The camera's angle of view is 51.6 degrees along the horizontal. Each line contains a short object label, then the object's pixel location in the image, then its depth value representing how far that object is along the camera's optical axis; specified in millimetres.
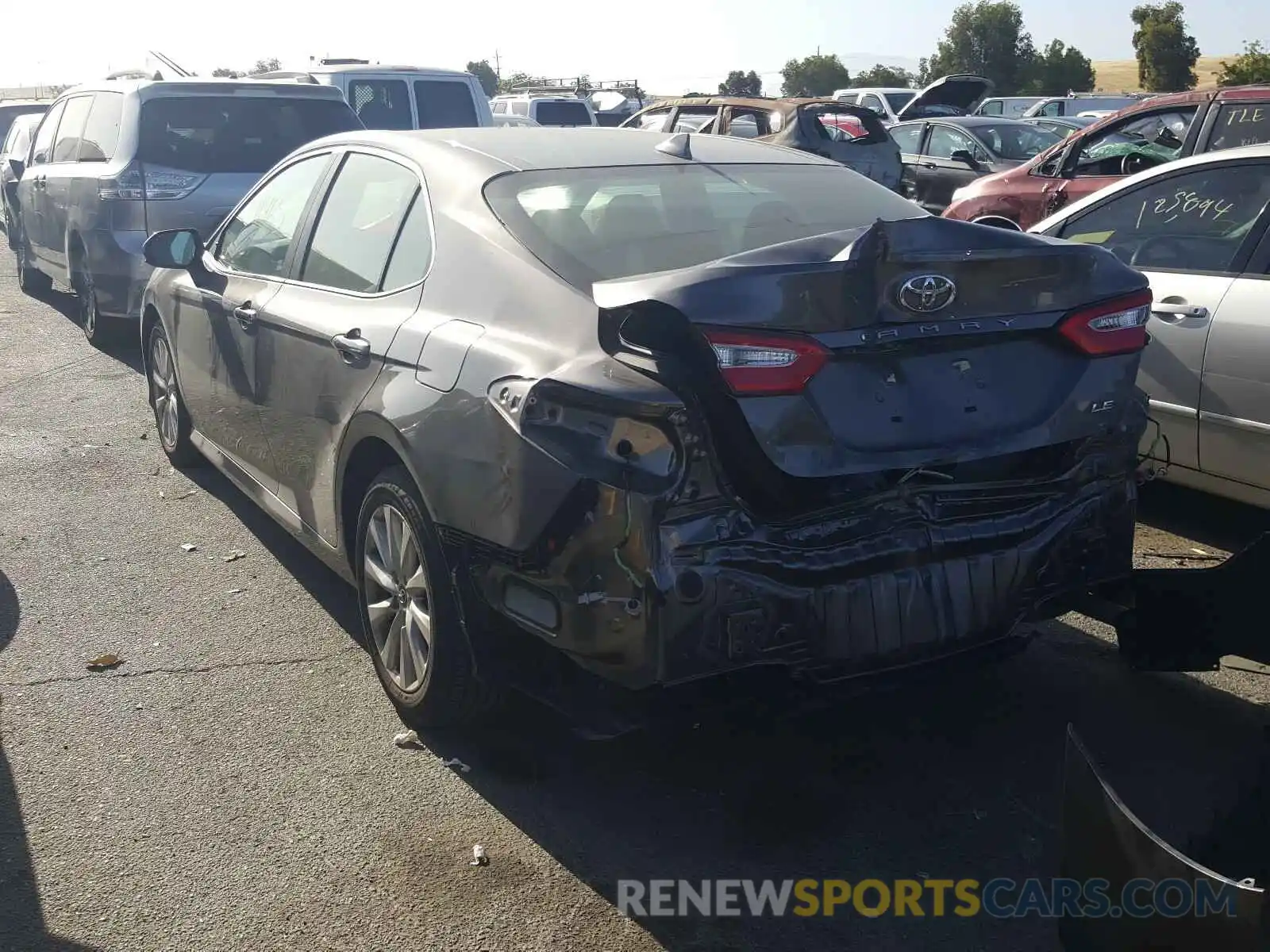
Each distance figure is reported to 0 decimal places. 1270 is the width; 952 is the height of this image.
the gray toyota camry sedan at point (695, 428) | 3021
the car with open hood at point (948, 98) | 21797
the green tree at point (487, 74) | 79594
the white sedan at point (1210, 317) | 4906
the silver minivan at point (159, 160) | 9039
